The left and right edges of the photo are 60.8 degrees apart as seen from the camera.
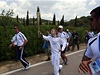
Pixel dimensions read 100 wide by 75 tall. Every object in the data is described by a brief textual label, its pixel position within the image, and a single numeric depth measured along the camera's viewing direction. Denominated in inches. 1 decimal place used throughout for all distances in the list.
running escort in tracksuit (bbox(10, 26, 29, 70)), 135.4
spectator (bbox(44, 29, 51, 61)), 176.7
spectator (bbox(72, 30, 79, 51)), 256.3
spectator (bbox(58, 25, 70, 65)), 151.9
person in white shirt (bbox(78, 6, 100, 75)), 36.7
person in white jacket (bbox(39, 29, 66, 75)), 113.7
